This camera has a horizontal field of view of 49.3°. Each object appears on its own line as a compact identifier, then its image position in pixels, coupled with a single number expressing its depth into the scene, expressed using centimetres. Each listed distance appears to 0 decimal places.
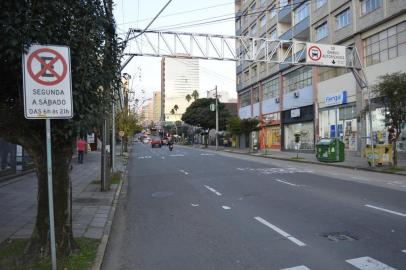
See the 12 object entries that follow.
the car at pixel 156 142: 6869
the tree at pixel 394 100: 2048
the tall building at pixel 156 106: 14180
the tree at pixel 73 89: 546
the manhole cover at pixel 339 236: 744
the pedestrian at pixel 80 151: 2783
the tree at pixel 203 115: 7731
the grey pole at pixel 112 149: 1938
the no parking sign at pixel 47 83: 526
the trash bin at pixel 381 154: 2278
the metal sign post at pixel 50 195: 536
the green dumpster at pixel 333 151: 2820
